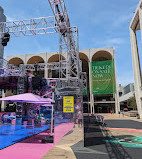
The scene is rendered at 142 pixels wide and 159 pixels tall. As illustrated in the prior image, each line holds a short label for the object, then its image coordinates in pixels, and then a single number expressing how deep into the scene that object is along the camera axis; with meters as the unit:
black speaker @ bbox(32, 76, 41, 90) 19.19
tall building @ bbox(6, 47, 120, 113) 37.19
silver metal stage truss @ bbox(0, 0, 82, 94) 12.58
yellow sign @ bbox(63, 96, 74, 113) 6.88
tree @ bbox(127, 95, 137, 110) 35.80
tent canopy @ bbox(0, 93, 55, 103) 7.63
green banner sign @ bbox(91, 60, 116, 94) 36.19
